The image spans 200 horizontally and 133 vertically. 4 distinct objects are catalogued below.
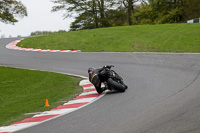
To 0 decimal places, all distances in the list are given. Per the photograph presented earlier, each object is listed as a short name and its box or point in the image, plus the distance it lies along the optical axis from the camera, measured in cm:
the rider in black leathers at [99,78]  1823
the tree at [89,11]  9812
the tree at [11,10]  6302
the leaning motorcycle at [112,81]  1783
